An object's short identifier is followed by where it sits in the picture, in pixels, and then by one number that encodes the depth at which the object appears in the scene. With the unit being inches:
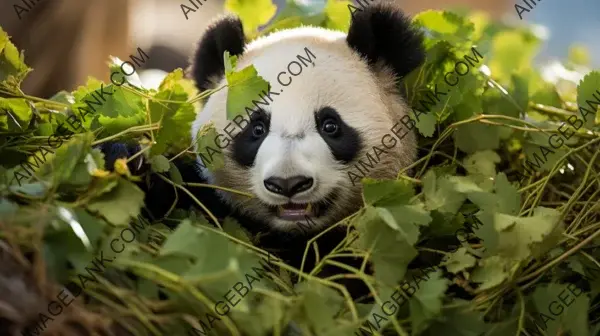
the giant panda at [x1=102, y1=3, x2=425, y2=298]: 207.2
